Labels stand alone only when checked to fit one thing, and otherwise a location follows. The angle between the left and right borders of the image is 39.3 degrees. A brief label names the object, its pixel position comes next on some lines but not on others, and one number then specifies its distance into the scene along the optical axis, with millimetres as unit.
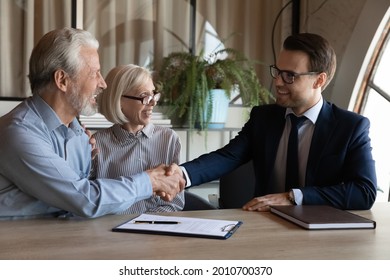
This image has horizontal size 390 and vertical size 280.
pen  1695
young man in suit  2117
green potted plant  3510
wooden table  1368
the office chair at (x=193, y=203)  2611
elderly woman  2396
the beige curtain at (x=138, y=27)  3473
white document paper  1564
